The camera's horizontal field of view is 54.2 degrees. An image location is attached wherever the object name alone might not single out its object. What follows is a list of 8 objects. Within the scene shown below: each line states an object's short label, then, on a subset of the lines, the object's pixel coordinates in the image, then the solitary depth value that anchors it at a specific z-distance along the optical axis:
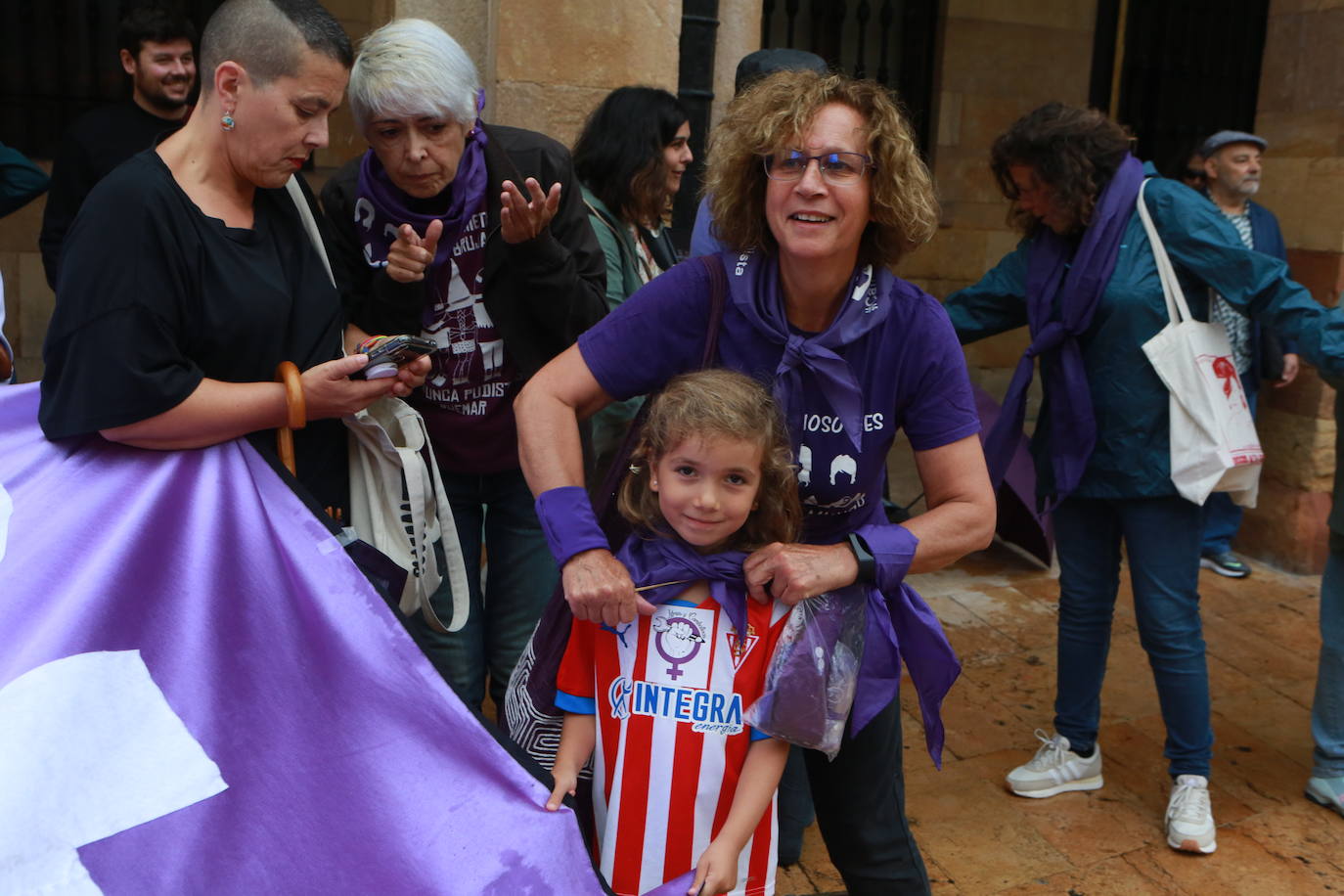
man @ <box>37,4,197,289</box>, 4.27
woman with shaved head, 2.16
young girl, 2.19
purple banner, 1.89
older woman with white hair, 2.69
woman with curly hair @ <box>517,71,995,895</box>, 2.25
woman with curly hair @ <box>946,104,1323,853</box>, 3.54
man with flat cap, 5.33
